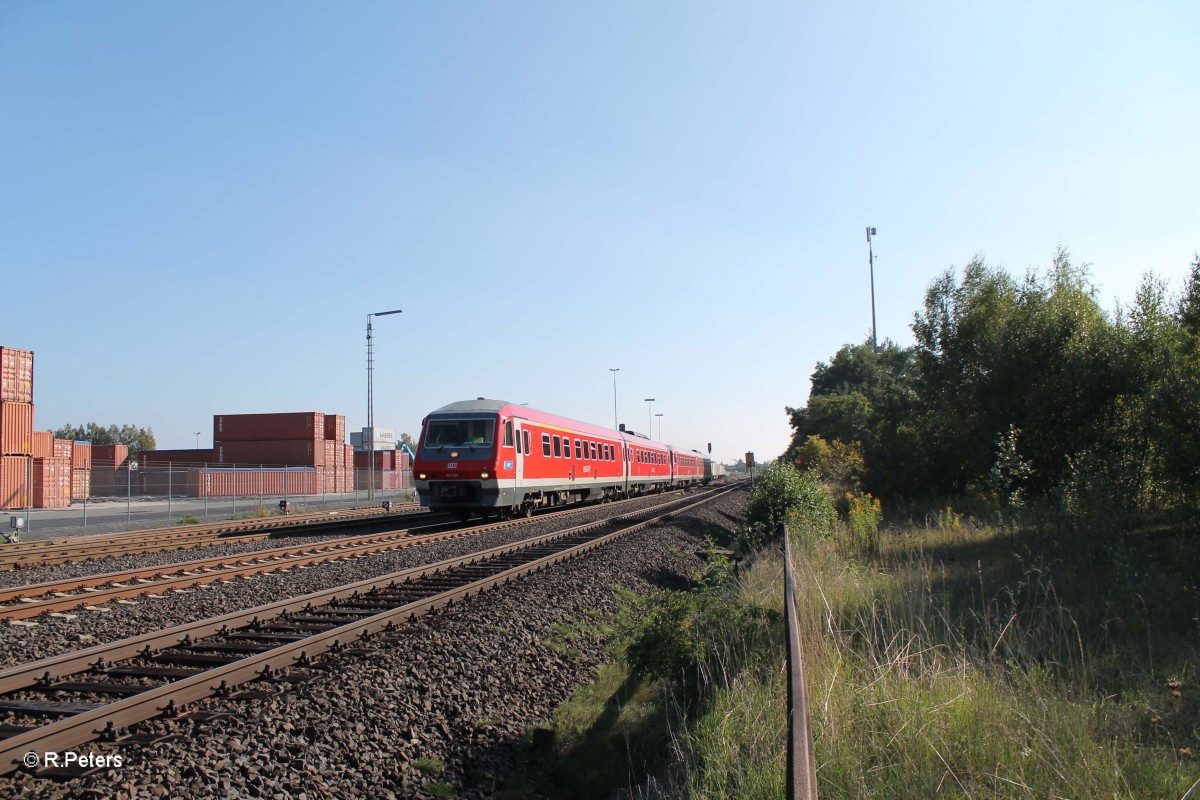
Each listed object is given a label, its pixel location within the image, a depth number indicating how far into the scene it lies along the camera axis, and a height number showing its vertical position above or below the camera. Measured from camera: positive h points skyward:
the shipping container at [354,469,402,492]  49.66 -1.31
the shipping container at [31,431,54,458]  37.59 +1.16
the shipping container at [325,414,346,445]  62.62 +2.84
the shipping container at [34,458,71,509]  32.78 -0.71
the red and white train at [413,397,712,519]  19.36 -0.03
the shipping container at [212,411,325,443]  58.72 +2.86
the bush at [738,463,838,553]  14.31 -1.15
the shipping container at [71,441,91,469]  46.85 +0.79
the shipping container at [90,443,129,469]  59.44 +0.94
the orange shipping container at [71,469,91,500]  37.12 -0.85
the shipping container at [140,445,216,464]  64.19 +0.72
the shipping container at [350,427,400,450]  64.59 +2.02
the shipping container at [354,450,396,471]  67.31 +0.10
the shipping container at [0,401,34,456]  35.38 +1.88
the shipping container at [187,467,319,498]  39.25 -0.99
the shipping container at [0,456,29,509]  31.59 -0.50
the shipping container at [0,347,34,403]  36.41 +4.46
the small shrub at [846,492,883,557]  13.05 -1.43
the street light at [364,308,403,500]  31.09 +2.33
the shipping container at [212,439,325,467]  58.69 +0.83
